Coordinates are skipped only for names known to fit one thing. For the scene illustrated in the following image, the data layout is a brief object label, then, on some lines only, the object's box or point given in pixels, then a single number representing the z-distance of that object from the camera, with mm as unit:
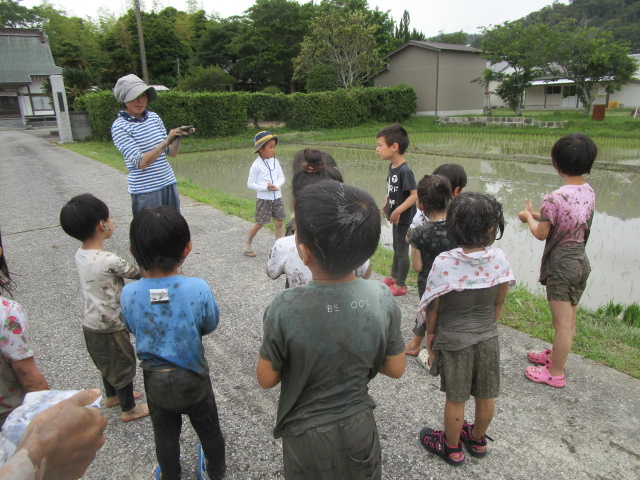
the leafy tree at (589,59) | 21609
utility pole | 18203
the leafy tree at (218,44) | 38031
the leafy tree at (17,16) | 47594
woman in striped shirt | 3420
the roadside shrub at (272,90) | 26209
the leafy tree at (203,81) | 28453
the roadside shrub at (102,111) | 19312
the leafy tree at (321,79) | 27141
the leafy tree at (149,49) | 32625
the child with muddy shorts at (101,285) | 2150
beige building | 29625
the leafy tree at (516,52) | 23375
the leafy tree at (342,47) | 27562
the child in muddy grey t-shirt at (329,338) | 1330
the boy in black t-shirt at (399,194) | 3656
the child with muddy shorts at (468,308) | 1959
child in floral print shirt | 1501
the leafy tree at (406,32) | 45747
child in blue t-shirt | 1743
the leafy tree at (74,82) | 25203
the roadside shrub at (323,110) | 24500
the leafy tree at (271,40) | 34656
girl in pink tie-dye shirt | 2498
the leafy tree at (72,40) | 33844
